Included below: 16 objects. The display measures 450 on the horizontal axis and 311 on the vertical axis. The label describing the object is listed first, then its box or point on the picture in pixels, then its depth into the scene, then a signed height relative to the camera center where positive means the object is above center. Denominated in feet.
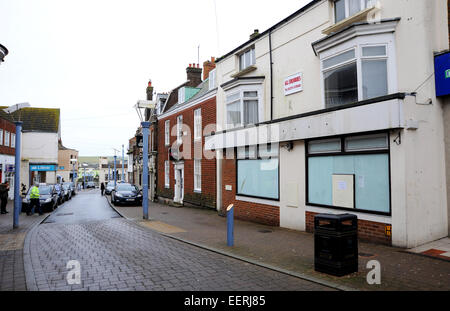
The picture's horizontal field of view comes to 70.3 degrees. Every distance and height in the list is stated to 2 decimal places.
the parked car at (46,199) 57.88 -5.85
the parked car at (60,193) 80.32 -6.23
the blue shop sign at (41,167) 120.67 +0.56
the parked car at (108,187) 125.62 -7.64
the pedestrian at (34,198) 54.70 -4.96
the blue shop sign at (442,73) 24.89 +7.36
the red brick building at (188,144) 57.31 +5.16
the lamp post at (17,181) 38.29 -1.44
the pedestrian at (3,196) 56.39 -4.73
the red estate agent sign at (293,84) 36.04 +9.64
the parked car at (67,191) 95.53 -7.10
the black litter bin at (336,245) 18.66 -4.71
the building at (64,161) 202.78 +4.97
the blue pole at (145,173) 46.75 -0.73
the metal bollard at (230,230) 27.53 -5.39
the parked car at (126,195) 72.07 -6.18
